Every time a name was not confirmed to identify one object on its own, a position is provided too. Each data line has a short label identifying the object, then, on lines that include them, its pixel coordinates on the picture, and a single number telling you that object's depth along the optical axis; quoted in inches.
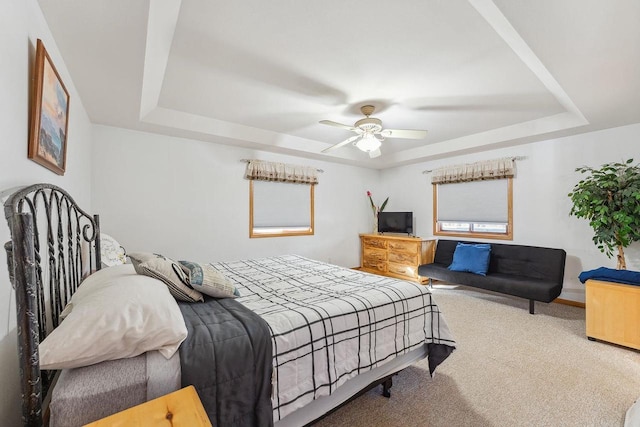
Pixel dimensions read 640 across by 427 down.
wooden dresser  189.0
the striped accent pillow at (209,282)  64.8
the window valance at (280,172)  169.2
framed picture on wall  49.3
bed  32.7
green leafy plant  111.0
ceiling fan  119.9
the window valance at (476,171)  164.6
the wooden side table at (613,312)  97.9
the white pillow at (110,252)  89.4
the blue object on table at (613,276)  101.9
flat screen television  210.2
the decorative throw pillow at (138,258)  60.5
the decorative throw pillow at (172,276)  59.4
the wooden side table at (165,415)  30.7
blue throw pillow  154.3
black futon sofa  130.3
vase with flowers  233.3
